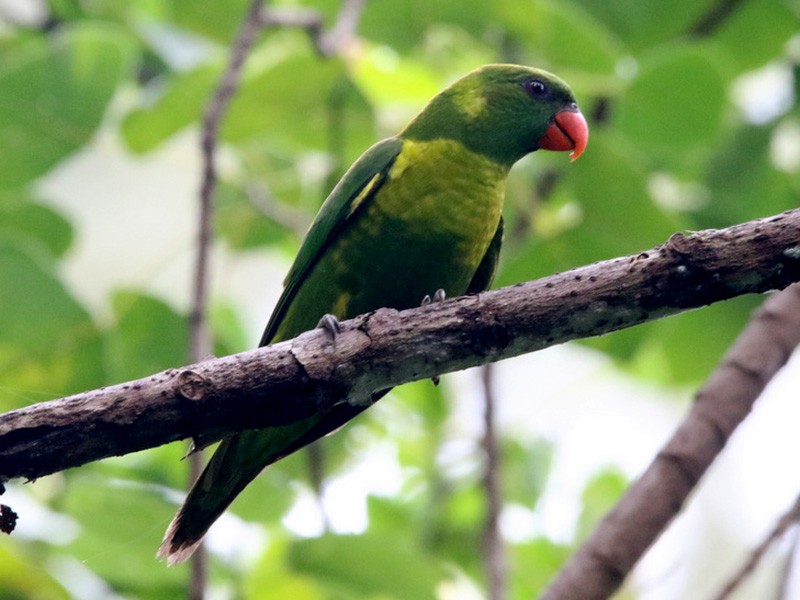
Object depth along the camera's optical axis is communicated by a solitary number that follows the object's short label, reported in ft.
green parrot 19.61
